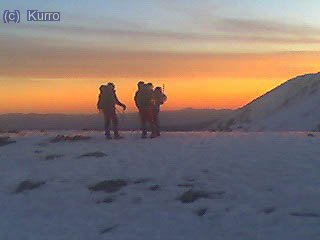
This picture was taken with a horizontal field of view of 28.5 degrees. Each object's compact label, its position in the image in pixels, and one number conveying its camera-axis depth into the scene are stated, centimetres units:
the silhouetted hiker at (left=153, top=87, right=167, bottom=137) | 2329
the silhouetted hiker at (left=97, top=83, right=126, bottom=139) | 2239
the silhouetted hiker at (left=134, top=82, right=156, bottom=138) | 2234
